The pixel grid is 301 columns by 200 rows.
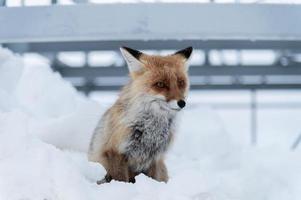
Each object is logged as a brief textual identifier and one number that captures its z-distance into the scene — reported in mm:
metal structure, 6316
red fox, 4859
